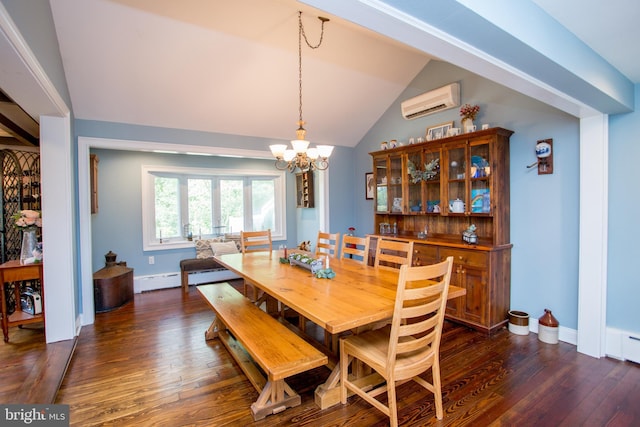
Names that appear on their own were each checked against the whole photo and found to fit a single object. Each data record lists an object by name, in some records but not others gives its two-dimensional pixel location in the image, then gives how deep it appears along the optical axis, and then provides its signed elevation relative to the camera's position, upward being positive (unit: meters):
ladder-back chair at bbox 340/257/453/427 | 1.69 -0.86
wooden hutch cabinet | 3.11 -0.02
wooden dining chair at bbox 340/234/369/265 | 2.94 -0.35
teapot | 3.47 +0.01
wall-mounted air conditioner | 3.66 +1.30
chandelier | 2.85 +0.53
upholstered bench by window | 4.91 -0.81
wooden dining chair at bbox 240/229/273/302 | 3.70 -0.41
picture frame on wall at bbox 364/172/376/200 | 4.99 +0.36
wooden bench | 1.73 -0.83
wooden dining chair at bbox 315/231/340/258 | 3.36 -0.40
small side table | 2.95 -0.63
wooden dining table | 1.70 -0.56
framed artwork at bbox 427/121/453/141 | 3.76 +0.95
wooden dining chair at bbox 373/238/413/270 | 2.53 -0.35
